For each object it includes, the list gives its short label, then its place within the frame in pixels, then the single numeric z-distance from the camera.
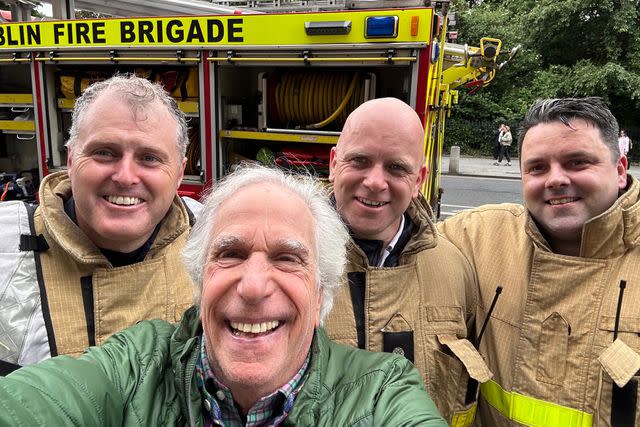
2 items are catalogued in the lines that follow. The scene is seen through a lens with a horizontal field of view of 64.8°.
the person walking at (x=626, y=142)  15.81
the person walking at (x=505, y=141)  18.19
